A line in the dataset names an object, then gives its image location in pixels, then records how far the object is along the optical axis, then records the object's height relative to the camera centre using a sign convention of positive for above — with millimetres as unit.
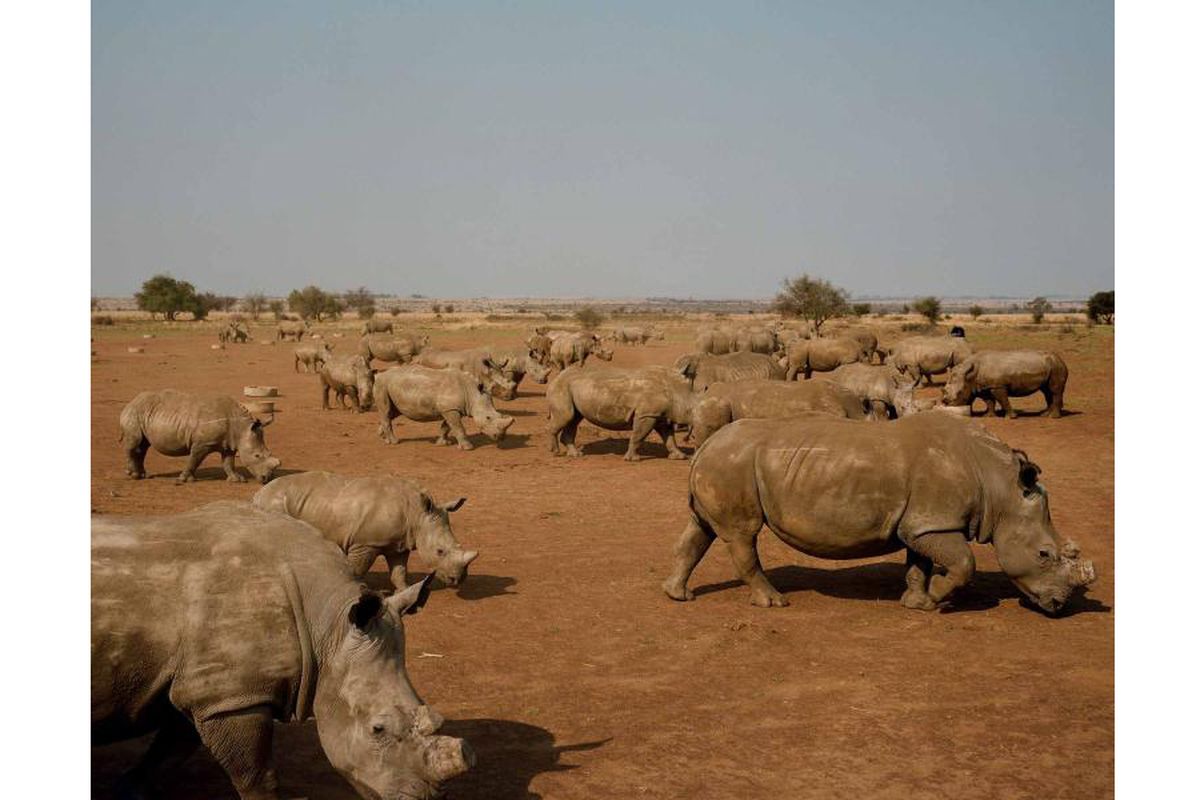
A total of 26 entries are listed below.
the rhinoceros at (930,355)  32031 -227
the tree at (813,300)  65062 +2985
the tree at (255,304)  106562 +4868
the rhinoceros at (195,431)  17203 -1308
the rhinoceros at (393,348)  38125 +67
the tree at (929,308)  74438 +2777
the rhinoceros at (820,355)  34875 -231
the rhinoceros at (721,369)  24797 -484
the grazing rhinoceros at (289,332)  57541 +1085
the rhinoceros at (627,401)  20453 -1027
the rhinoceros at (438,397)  21938 -984
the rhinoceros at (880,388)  22359 -877
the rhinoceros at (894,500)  9977 -1461
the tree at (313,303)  94688 +4219
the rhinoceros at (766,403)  17797 -940
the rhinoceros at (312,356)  33281 -184
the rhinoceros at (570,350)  39438 -34
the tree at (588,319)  75856 +2186
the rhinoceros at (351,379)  27516 -762
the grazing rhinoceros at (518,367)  30641 -516
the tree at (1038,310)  75712 +2750
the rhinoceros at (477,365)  27375 -445
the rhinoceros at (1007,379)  25219 -760
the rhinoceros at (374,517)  10742 -1700
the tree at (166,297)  82188 +4192
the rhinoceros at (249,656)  5125 -1521
